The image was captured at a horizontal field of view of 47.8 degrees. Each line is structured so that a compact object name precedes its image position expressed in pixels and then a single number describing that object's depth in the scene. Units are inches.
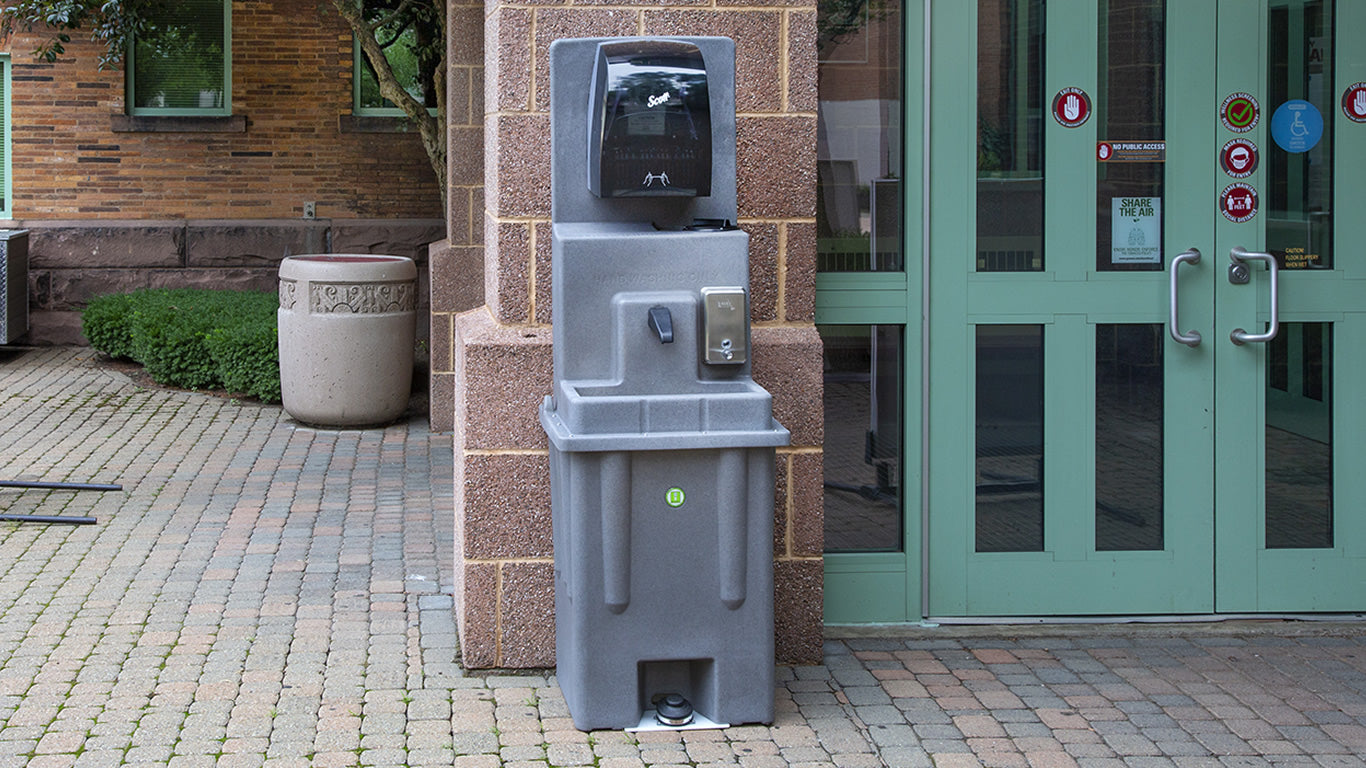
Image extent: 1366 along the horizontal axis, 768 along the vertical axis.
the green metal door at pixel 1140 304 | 219.1
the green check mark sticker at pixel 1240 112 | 221.6
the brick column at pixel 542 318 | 196.7
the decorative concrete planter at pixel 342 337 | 403.5
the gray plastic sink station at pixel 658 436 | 172.4
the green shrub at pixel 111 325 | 504.1
